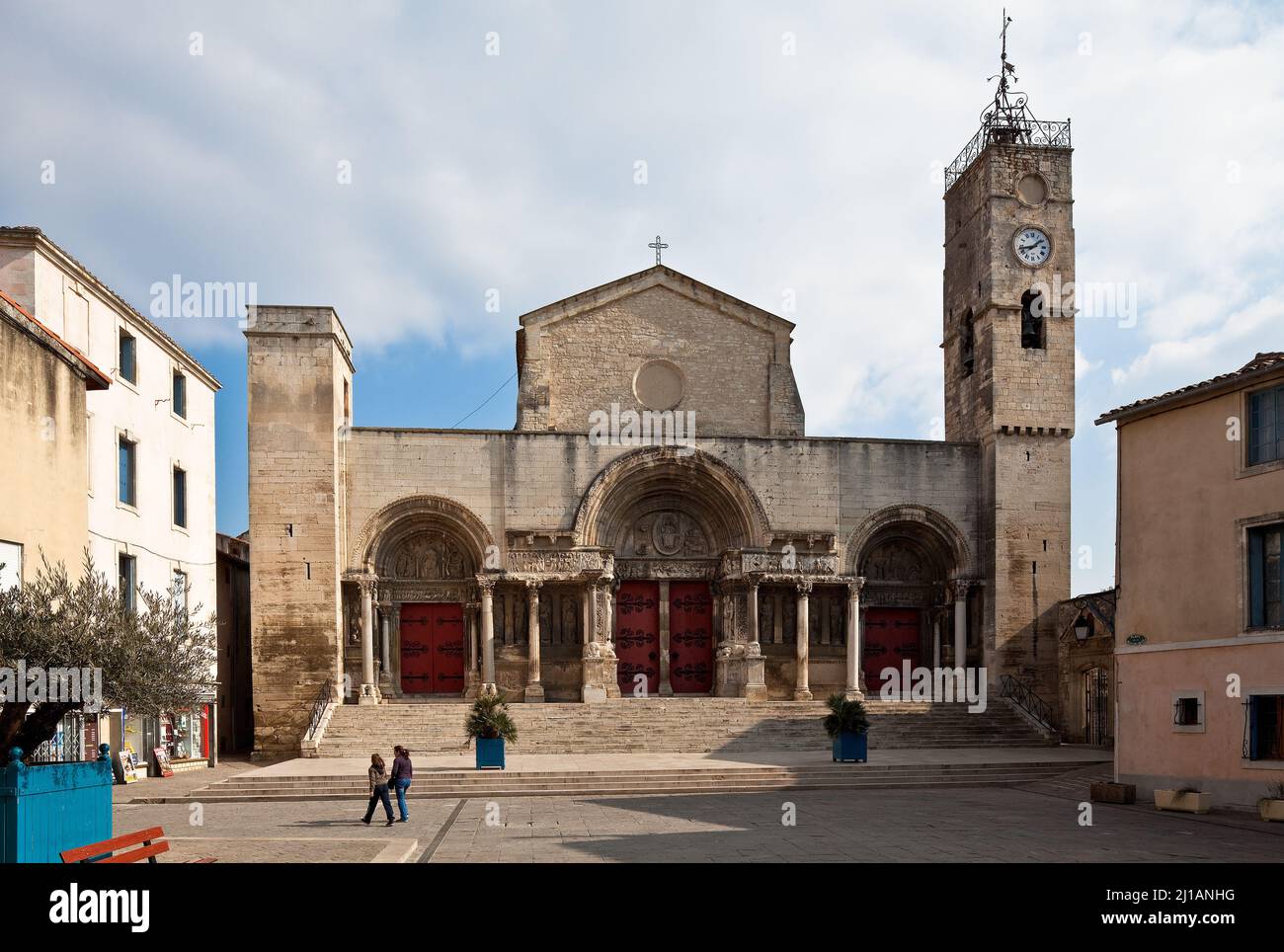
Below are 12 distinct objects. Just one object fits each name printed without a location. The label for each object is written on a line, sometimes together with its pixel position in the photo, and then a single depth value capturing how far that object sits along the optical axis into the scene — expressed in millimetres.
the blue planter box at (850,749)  22328
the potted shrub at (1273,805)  15703
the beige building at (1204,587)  17031
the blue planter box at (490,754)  21203
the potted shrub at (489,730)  21219
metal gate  27734
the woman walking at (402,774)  15945
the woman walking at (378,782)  15641
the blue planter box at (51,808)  9766
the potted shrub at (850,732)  22344
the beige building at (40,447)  14602
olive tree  11203
